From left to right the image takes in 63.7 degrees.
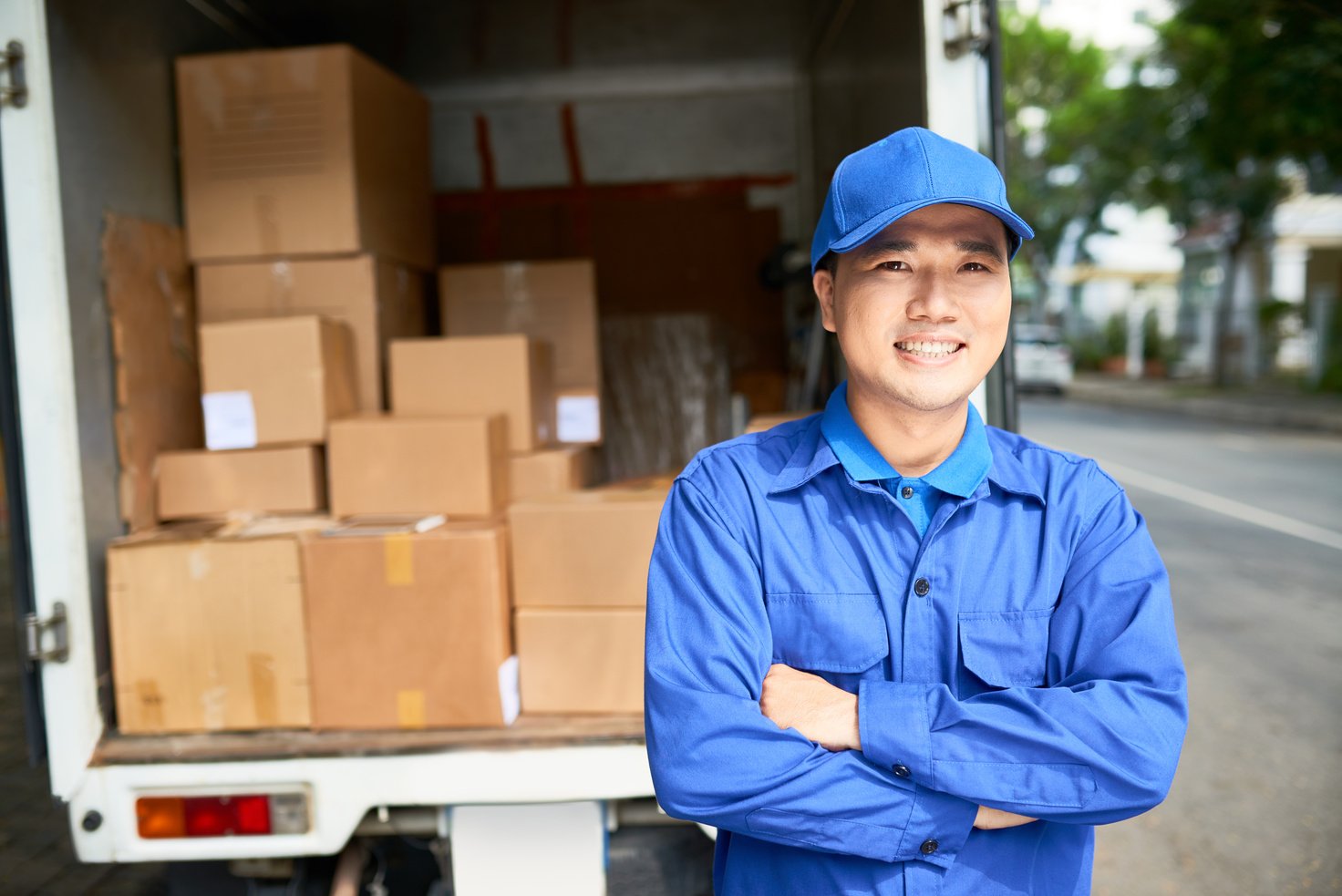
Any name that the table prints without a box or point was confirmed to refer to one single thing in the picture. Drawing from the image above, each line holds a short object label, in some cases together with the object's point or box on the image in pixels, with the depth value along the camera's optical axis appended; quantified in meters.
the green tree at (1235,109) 9.54
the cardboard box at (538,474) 3.02
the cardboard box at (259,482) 2.78
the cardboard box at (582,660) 2.49
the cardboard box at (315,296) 3.06
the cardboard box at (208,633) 2.40
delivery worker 1.32
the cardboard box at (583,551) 2.48
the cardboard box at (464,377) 3.00
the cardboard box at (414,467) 2.71
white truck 2.17
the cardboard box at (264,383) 2.81
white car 21.09
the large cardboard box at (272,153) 3.04
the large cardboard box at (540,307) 3.64
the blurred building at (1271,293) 20.06
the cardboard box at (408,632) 2.43
